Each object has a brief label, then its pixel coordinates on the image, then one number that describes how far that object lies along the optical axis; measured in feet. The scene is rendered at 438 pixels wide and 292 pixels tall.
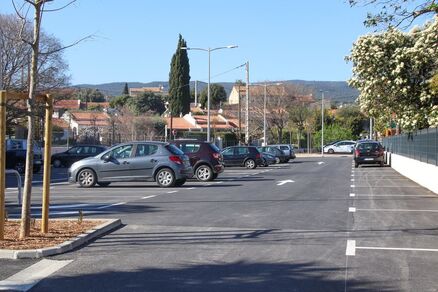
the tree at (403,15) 35.88
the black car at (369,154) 126.93
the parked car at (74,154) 123.24
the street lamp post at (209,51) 143.33
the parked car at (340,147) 252.21
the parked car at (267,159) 134.58
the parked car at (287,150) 164.96
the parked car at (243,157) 124.98
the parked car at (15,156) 97.86
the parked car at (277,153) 156.22
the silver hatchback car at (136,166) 69.56
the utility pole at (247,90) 176.90
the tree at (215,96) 407.03
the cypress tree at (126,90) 476.13
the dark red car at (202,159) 82.33
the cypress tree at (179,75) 280.72
